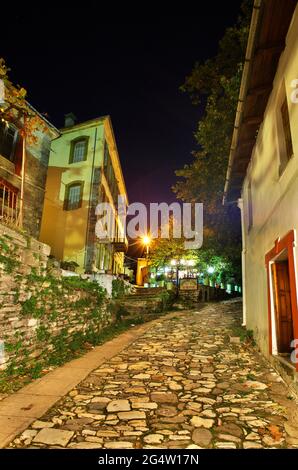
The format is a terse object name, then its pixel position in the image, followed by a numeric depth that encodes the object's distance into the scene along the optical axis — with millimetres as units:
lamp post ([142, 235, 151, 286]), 30162
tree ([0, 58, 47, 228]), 7954
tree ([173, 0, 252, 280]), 10789
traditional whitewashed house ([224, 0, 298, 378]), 4875
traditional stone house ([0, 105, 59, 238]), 14961
